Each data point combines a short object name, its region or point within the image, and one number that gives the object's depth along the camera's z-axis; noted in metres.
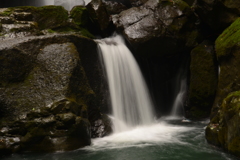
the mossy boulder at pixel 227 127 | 3.93
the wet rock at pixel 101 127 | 6.02
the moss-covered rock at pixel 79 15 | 9.74
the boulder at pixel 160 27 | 8.49
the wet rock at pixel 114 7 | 12.59
